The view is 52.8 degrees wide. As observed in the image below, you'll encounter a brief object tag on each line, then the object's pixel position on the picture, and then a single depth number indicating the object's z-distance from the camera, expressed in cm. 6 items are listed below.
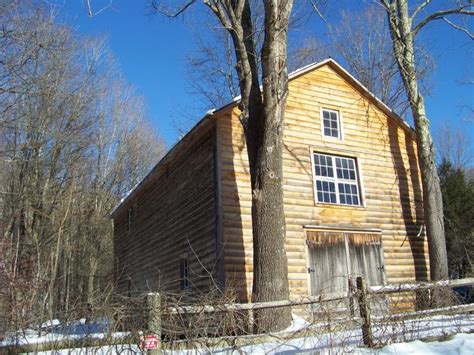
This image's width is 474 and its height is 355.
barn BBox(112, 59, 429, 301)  1212
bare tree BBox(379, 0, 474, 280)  1416
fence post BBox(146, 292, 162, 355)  500
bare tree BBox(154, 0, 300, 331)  923
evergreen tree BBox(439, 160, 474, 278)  2288
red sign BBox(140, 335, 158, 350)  488
